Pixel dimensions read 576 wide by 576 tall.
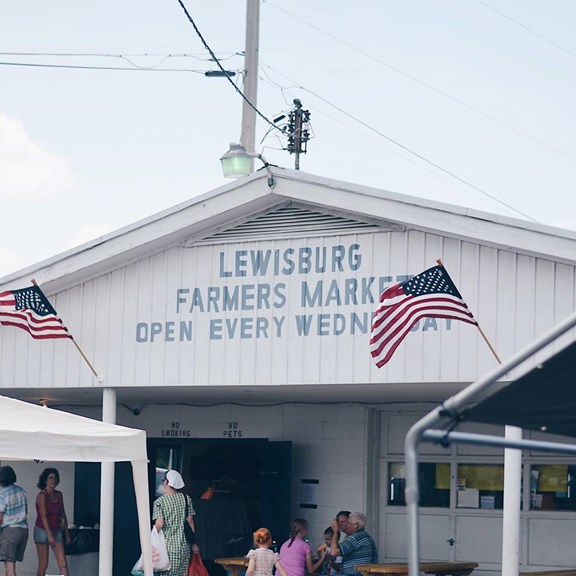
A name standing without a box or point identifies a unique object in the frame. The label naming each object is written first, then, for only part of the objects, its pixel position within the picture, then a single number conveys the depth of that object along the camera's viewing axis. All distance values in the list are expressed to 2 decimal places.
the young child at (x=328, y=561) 13.95
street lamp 15.96
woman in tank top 15.41
